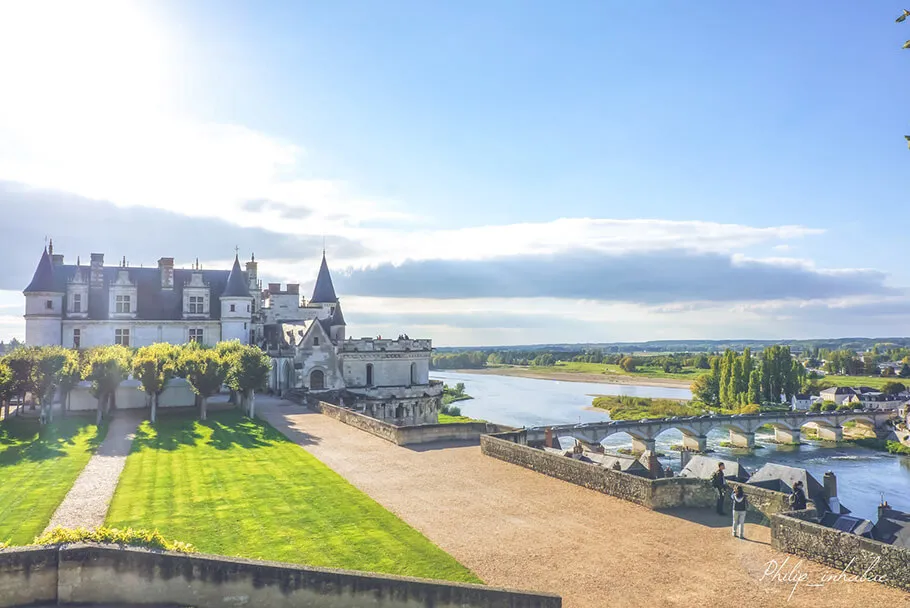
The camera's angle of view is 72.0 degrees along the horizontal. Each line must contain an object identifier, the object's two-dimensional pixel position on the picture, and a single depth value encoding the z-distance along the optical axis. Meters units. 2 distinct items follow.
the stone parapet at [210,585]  9.05
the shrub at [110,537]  9.47
